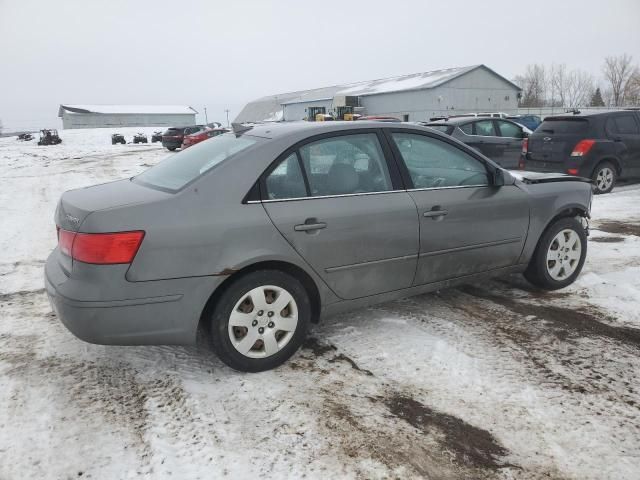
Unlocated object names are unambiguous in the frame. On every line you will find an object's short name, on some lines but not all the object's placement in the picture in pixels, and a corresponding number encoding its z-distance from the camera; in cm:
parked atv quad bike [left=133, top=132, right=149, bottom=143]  4222
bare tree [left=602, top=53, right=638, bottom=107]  8356
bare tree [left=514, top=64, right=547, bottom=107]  8944
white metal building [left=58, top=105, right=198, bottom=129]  8106
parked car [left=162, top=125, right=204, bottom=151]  2630
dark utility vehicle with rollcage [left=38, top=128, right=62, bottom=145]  4009
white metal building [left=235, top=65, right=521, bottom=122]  4512
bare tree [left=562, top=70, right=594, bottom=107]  9106
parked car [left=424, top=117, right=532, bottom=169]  1096
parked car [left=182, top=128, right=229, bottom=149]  2186
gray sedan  271
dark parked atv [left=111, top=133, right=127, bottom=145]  4112
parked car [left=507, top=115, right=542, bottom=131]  2979
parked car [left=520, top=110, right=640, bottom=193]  890
